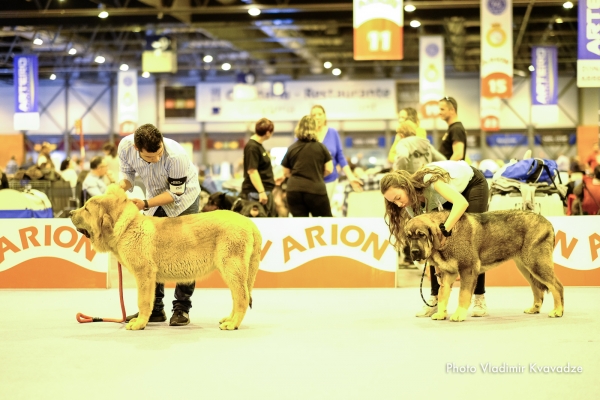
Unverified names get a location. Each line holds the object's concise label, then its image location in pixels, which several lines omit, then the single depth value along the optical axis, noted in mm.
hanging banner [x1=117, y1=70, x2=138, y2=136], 25570
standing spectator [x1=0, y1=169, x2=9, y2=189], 10793
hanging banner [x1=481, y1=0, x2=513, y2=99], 16016
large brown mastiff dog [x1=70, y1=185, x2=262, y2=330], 5402
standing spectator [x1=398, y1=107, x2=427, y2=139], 8297
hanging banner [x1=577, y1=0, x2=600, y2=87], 11133
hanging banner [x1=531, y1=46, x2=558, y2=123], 22438
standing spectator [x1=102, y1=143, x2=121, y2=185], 13073
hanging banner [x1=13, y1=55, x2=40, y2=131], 23094
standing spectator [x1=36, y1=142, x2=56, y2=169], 15027
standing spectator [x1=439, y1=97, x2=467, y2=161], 7742
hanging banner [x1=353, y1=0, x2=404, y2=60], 12938
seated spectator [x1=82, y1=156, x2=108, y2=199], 11953
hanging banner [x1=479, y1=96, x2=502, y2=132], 24156
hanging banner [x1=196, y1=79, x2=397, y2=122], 30953
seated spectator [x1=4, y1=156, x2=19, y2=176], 23717
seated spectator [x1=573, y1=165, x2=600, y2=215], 10688
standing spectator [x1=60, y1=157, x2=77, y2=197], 15273
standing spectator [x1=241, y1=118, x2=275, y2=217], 8031
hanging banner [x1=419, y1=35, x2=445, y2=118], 20594
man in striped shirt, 5637
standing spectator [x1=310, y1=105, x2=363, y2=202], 8625
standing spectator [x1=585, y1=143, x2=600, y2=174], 14123
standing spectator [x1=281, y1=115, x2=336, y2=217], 7879
